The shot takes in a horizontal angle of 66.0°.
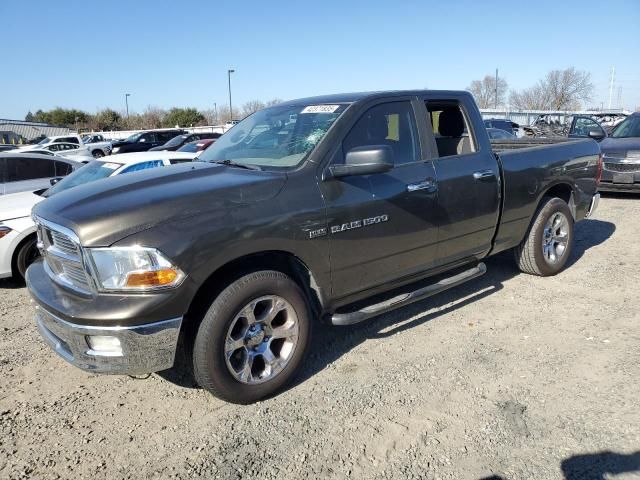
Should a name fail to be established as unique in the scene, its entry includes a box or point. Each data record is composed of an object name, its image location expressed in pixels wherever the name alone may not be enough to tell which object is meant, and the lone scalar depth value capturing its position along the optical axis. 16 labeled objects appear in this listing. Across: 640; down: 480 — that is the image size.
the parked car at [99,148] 27.60
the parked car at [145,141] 25.05
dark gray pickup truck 2.73
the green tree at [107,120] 68.44
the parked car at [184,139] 20.19
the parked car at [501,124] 21.69
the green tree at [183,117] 65.06
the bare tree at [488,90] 74.00
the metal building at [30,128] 53.88
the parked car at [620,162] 9.52
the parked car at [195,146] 15.01
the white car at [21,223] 5.43
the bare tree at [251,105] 70.47
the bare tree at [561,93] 53.66
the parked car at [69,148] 22.69
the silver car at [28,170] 7.09
